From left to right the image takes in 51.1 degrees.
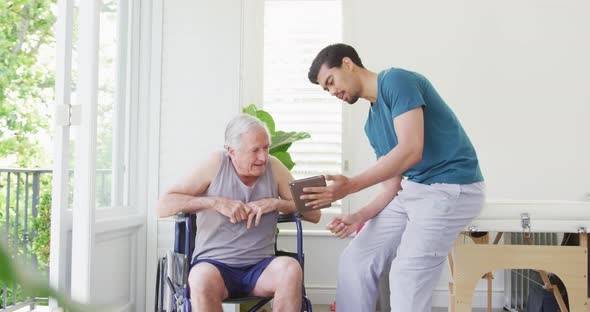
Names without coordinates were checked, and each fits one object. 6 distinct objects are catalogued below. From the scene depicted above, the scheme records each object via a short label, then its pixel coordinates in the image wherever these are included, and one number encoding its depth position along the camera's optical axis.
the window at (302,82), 4.46
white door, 2.51
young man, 2.15
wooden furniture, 2.89
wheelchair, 2.32
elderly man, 2.40
